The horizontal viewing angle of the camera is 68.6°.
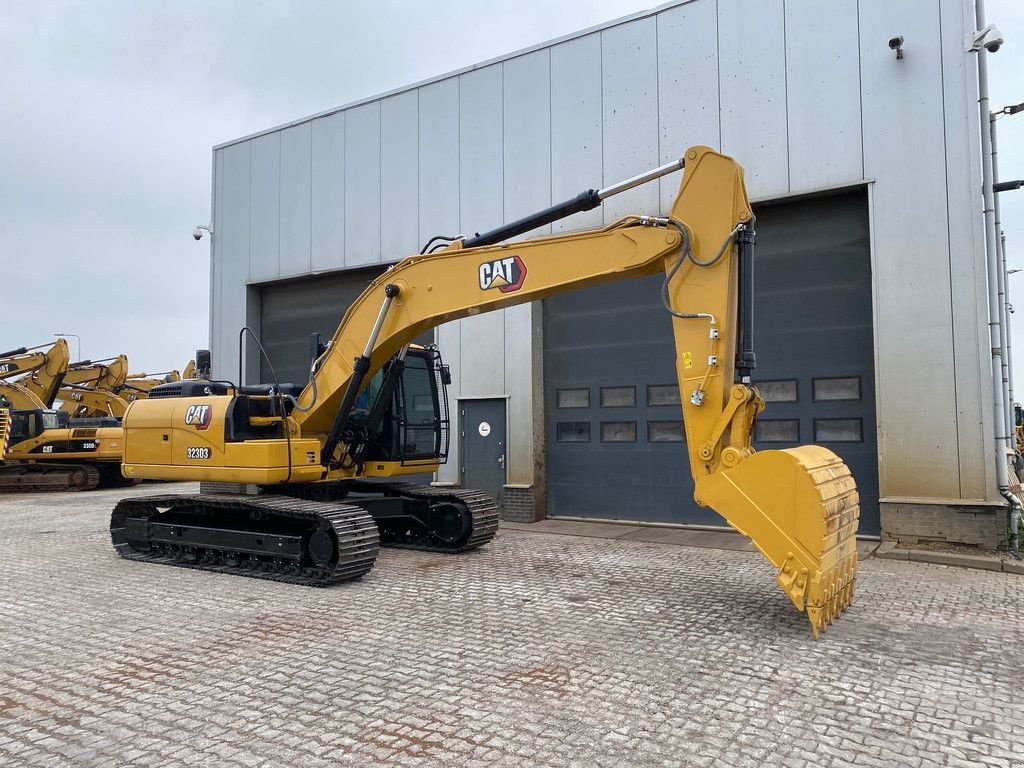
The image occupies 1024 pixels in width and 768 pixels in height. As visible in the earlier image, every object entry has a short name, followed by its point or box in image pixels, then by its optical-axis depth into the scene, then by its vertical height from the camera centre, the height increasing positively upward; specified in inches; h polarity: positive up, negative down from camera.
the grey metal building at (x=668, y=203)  358.3 +110.7
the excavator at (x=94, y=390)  874.1 +36.7
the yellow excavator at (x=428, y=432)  220.2 -5.6
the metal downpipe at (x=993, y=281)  339.6 +60.7
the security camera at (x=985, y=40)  343.6 +172.2
